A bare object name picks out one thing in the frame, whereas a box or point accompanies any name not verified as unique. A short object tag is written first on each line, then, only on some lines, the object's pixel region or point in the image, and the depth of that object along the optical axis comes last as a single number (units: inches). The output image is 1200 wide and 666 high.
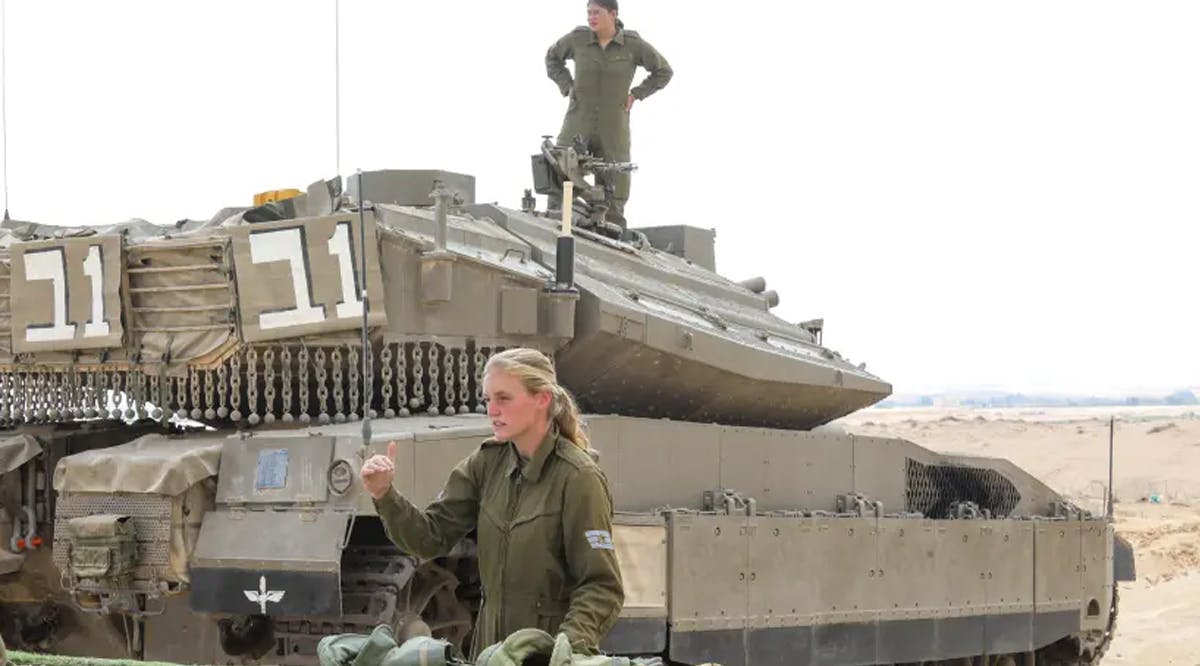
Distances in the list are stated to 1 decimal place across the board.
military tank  559.6
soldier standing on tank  915.4
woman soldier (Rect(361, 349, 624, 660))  356.0
